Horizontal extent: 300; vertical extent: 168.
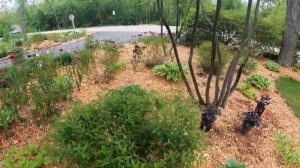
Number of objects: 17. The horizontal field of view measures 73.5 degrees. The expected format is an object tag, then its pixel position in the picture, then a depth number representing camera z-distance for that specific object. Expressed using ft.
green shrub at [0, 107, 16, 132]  8.29
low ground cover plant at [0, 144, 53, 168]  6.85
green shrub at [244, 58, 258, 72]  16.77
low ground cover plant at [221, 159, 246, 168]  7.44
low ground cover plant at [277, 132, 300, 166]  9.06
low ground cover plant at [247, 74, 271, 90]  14.88
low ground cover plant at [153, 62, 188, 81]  12.69
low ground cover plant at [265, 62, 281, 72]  18.98
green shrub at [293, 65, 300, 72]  20.64
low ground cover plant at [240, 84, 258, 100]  13.23
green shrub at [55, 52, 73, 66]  13.96
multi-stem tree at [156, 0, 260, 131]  8.95
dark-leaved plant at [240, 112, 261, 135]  9.70
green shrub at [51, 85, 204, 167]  5.32
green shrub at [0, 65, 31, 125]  8.86
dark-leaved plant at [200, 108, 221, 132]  8.94
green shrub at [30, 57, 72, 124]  8.59
